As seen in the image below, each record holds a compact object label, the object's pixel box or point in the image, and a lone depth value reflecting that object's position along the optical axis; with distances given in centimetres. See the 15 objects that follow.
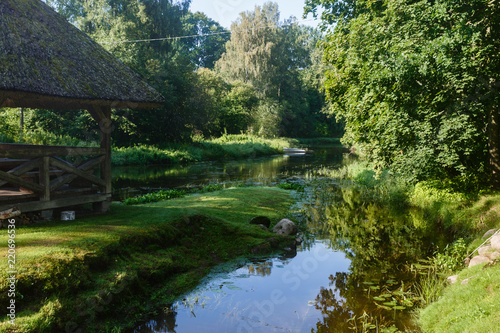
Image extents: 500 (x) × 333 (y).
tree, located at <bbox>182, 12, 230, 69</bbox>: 8094
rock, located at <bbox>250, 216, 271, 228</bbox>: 1225
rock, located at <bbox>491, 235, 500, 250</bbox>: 757
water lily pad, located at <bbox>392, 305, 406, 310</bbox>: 697
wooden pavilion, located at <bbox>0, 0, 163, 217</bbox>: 834
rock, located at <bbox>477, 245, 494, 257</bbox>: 772
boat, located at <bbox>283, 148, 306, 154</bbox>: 4819
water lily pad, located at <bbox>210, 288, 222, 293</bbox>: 794
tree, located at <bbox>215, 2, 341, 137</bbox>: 5397
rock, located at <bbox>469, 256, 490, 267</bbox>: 746
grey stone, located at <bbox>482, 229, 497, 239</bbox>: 884
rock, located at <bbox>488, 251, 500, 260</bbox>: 719
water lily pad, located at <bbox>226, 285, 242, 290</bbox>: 813
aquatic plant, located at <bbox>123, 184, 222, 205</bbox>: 1499
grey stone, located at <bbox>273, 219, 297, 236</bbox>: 1172
